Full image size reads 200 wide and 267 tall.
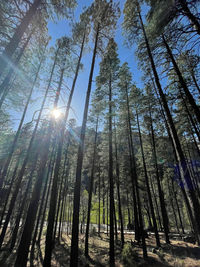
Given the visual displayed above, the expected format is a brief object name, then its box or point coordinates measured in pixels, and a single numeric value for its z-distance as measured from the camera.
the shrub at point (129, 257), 7.27
